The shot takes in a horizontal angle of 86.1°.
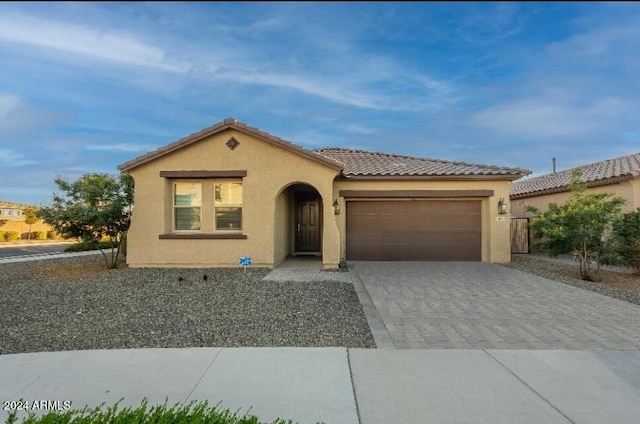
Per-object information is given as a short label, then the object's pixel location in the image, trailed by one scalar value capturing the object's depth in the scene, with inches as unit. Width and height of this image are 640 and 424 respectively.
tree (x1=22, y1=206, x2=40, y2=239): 1239.2
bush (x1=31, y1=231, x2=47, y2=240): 1286.9
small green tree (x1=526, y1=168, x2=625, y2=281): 389.1
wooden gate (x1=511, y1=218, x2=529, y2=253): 649.6
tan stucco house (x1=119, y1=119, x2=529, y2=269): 434.3
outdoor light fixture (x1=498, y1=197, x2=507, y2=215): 502.3
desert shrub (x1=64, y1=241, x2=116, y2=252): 730.6
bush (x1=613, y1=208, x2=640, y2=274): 398.3
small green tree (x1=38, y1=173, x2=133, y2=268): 419.5
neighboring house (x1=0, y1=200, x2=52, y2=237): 1352.1
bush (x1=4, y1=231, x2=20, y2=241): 1146.7
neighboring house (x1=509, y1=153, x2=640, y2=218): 516.7
